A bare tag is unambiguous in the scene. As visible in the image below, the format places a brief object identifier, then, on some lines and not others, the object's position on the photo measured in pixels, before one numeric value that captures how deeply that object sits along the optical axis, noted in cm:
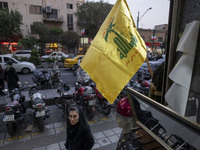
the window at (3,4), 2504
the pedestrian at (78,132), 238
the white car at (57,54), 2033
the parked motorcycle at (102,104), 525
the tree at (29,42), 2273
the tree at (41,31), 2570
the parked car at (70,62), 1410
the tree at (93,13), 2503
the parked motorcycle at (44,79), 817
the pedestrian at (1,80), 655
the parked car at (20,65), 1105
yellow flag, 155
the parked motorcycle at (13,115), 380
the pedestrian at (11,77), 589
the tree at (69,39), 2766
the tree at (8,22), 1961
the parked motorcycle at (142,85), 517
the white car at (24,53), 1973
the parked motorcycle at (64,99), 484
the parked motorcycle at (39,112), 404
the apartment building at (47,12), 2656
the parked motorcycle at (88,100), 483
